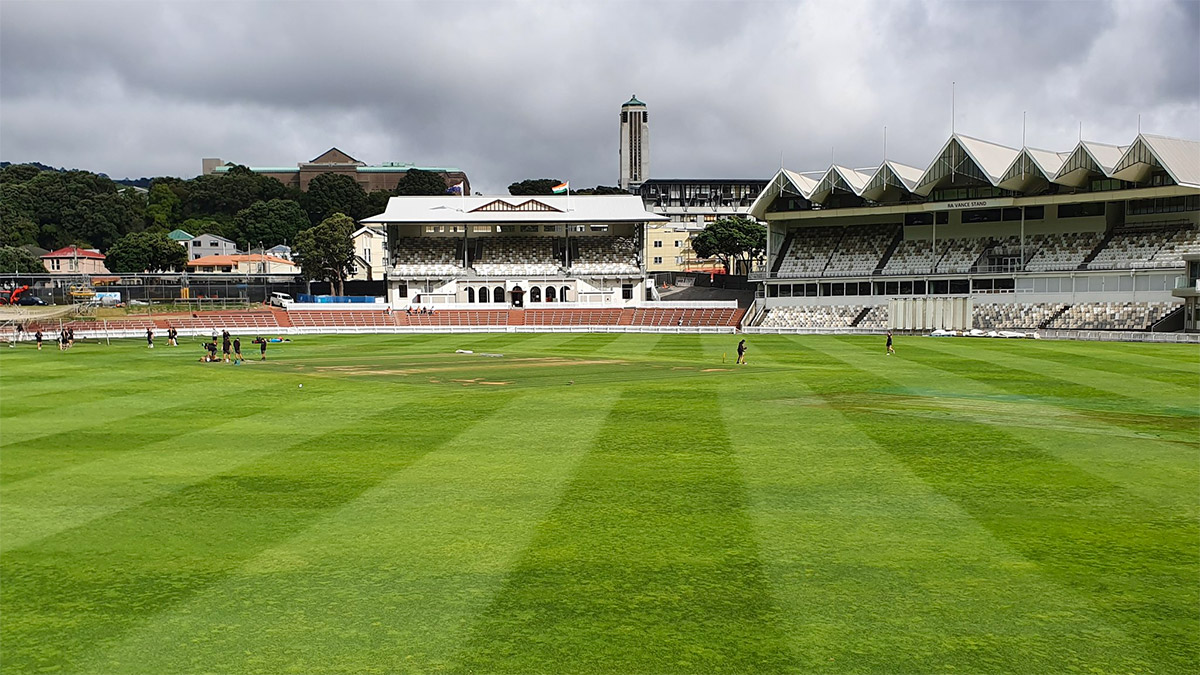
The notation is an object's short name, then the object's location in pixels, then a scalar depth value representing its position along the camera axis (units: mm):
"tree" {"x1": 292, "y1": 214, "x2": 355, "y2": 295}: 96688
